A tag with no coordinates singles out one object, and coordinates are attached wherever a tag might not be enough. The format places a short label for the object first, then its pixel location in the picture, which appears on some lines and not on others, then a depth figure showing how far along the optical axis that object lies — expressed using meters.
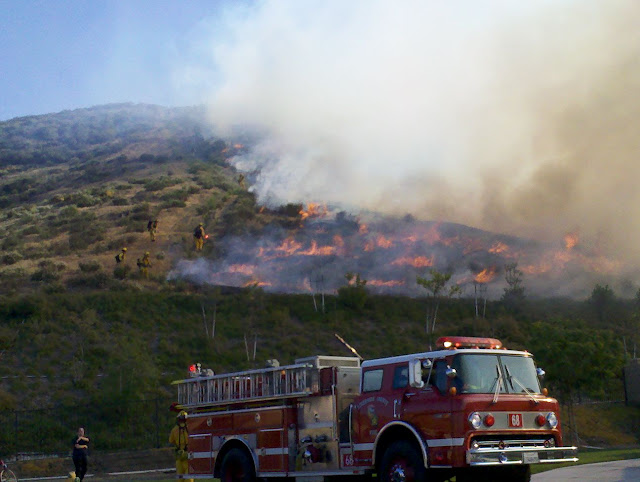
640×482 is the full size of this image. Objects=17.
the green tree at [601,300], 51.31
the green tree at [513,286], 51.88
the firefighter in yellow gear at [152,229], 60.50
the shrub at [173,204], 68.98
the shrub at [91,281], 53.16
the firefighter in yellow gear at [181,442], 17.95
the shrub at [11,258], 58.23
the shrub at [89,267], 54.88
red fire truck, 11.75
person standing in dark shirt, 20.80
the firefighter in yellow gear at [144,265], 55.19
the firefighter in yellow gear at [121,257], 56.12
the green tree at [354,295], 50.09
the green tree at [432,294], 44.22
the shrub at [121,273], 54.41
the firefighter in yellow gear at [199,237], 59.17
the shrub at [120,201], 71.04
